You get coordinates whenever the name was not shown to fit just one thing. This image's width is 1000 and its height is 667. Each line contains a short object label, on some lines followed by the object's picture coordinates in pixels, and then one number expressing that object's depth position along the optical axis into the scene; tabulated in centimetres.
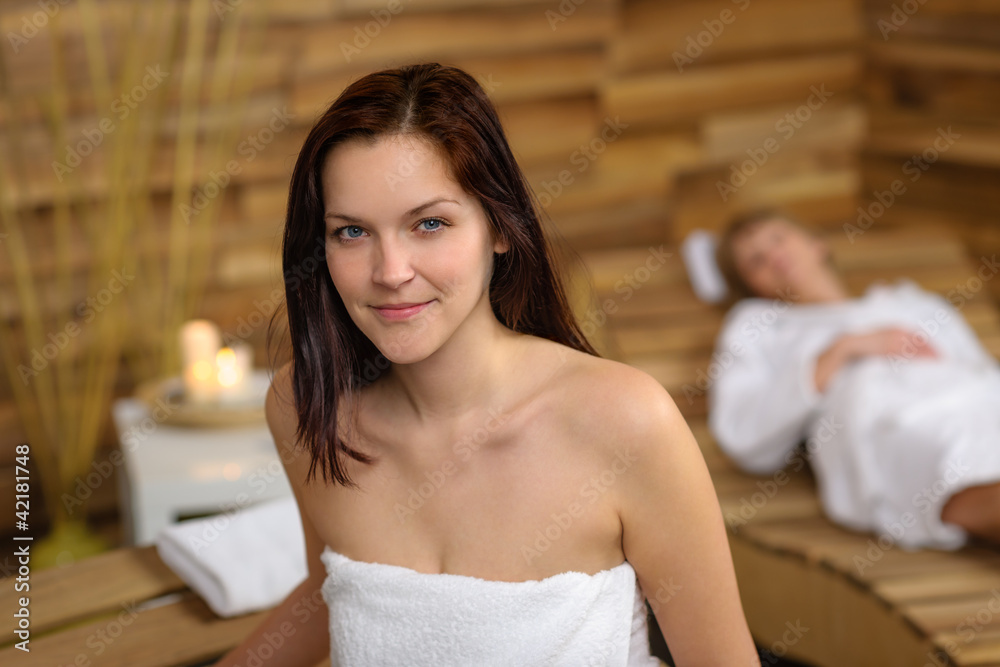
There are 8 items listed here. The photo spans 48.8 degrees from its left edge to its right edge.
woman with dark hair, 104
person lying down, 229
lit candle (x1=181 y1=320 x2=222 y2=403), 251
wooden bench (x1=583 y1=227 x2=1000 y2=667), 196
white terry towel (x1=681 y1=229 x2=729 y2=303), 326
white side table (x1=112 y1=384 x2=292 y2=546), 223
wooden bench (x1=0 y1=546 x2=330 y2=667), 144
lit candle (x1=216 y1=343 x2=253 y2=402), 250
